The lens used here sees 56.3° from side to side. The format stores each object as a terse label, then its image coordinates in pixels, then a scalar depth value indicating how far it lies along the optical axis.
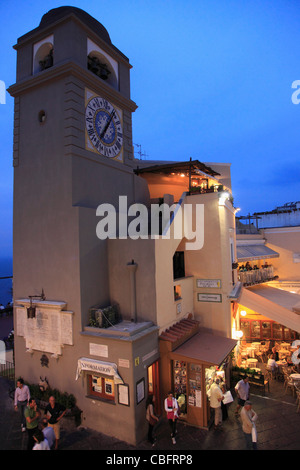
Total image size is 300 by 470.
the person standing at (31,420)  7.90
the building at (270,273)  14.63
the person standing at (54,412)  8.14
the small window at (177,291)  12.18
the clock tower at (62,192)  10.19
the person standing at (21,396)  9.34
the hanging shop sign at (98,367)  8.75
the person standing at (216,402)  9.41
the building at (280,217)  24.50
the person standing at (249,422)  7.79
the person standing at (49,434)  6.72
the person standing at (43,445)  6.16
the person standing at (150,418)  8.41
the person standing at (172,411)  8.66
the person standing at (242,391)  10.09
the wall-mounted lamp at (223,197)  13.13
